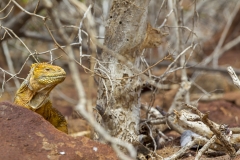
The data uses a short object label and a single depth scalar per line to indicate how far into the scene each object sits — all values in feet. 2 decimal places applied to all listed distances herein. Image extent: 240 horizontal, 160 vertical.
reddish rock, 20.08
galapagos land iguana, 24.74
